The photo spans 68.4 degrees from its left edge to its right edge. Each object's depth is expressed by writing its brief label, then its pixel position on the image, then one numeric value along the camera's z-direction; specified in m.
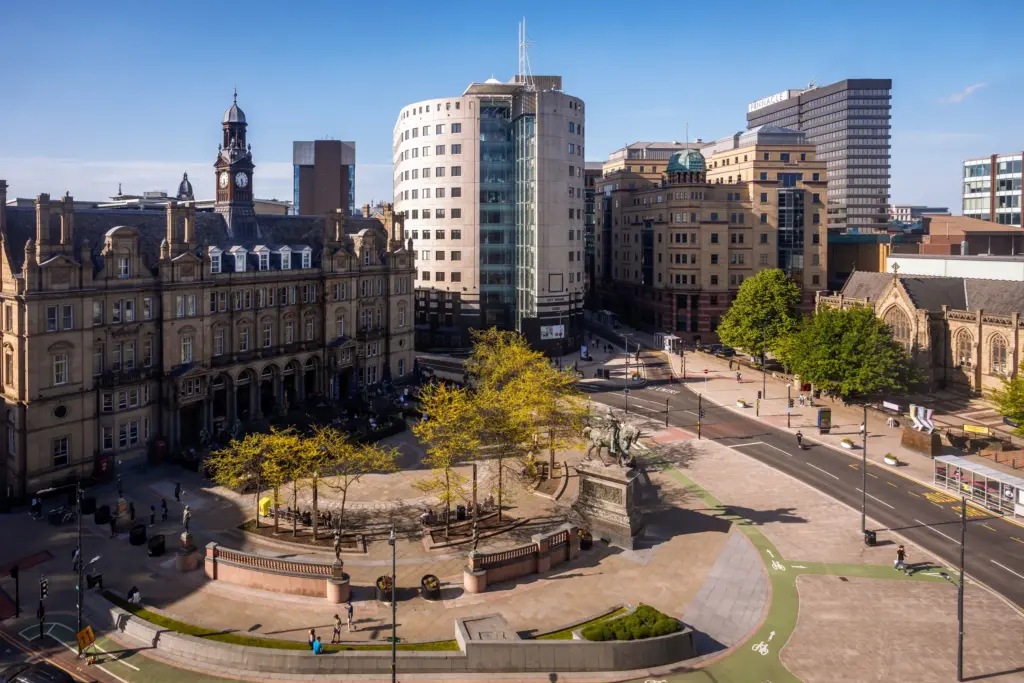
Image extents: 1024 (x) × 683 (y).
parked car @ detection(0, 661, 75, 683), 31.58
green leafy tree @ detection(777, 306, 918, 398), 81.12
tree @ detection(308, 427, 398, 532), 48.75
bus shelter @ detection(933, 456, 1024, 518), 53.84
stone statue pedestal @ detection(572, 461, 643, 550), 48.41
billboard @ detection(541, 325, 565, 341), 117.75
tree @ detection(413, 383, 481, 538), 48.59
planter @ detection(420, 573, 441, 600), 40.75
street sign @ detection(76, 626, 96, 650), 35.06
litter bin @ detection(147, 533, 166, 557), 45.81
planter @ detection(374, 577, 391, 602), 40.47
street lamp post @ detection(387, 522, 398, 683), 31.41
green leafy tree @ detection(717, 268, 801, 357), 107.50
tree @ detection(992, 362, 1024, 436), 62.34
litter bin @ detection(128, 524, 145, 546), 47.53
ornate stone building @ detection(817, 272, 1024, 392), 87.19
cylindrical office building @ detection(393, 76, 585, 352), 116.25
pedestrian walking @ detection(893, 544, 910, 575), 44.94
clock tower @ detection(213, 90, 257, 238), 77.75
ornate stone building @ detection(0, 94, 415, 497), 55.78
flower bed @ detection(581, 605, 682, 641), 35.72
